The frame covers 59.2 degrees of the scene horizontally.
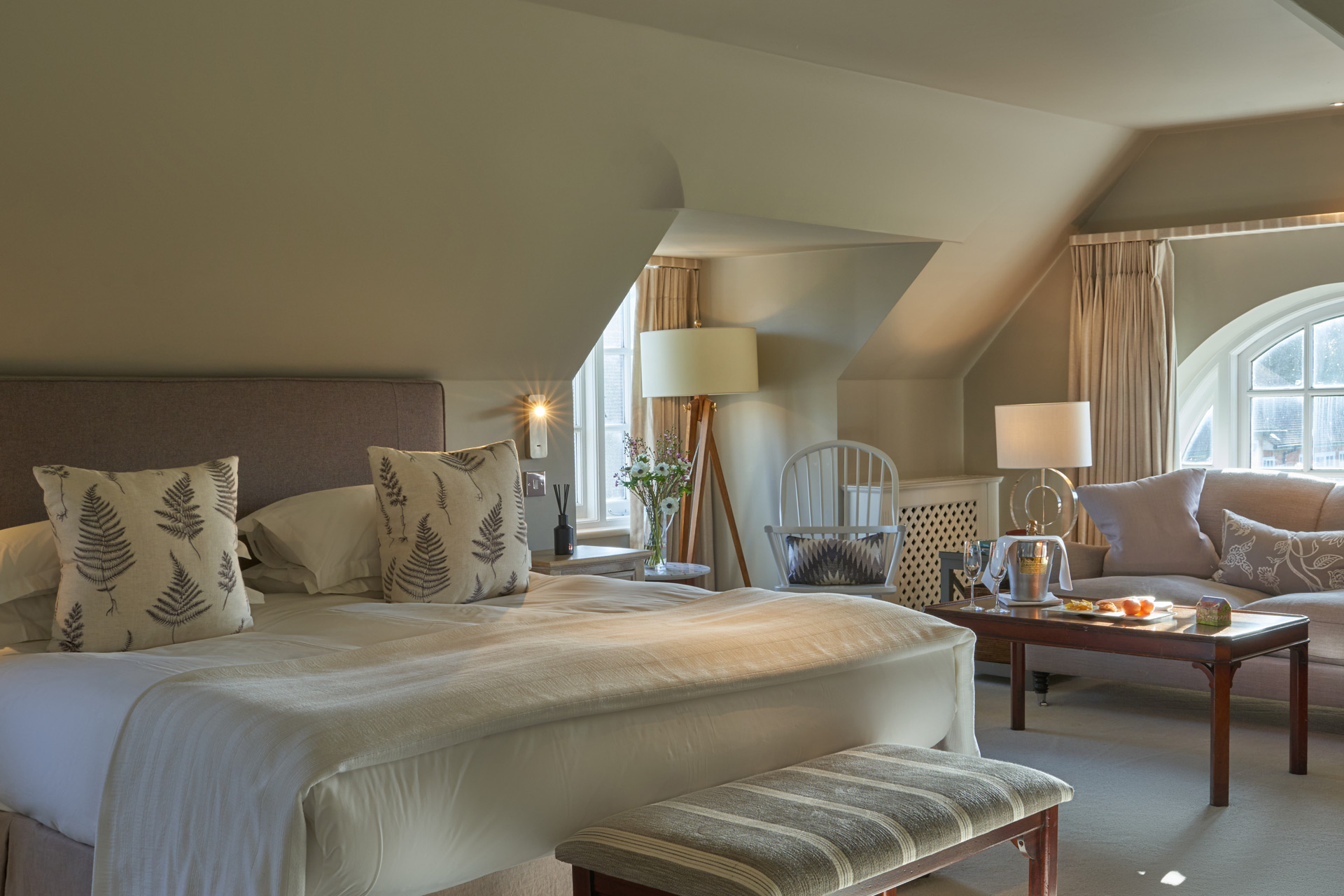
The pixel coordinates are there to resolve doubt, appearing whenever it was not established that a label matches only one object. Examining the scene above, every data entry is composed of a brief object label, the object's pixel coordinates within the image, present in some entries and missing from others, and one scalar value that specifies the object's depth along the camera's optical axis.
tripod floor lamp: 5.76
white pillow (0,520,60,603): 2.88
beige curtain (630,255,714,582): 6.18
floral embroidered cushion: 4.50
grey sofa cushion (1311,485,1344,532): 4.78
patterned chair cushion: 4.99
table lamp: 5.11
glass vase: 5.24
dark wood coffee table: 3.51
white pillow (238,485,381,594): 3.47
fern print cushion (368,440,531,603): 3.37
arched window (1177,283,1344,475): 5.90
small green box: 3.69
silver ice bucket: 4.15
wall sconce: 4.83
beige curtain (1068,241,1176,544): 5.97
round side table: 5.09
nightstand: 4.38
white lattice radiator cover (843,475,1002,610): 6.13
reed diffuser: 4.65
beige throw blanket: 1.87
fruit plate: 3.83
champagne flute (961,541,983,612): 4.00
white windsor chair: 5.35
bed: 1.92
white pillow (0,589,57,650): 2.90
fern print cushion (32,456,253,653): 2.79
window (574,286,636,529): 6.14
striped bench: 1.90
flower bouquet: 5.32
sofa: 4.16
